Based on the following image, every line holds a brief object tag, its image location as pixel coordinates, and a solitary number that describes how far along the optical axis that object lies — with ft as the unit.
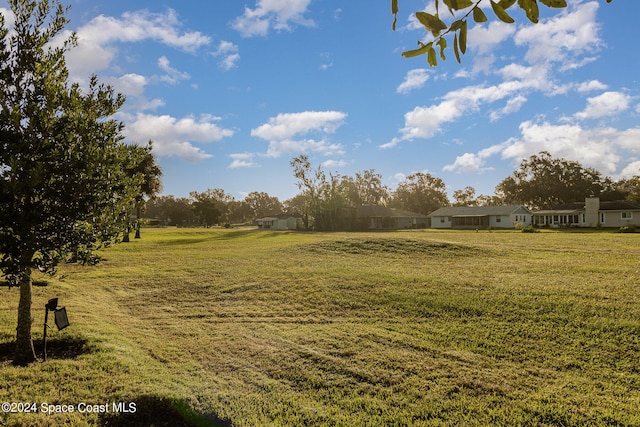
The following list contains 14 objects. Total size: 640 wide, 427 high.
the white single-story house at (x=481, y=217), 204.49
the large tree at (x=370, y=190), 336.70
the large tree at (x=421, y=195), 317.01
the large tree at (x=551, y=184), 243.81
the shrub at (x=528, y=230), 140.15
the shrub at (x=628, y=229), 130.31
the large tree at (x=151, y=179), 127.57
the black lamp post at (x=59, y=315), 23.21
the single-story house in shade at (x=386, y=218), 222.69
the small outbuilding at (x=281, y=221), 276.62
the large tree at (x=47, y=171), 21.27
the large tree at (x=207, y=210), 281.54
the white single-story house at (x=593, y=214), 172.96
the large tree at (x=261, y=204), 460.96
